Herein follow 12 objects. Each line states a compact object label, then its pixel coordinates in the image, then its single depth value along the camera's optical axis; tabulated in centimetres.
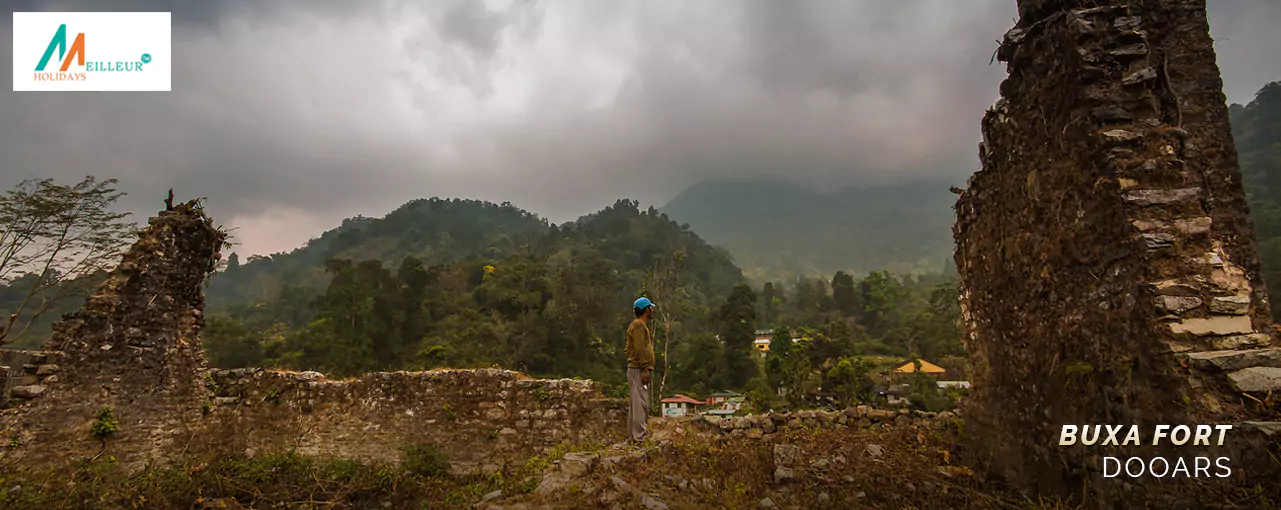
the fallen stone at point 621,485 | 430
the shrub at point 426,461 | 797
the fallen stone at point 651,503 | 398
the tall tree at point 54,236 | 1209
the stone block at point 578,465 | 488
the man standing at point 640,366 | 599
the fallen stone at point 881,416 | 758
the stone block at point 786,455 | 540
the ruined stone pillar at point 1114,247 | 346
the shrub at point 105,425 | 710
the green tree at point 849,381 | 1875
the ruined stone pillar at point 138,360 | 692
